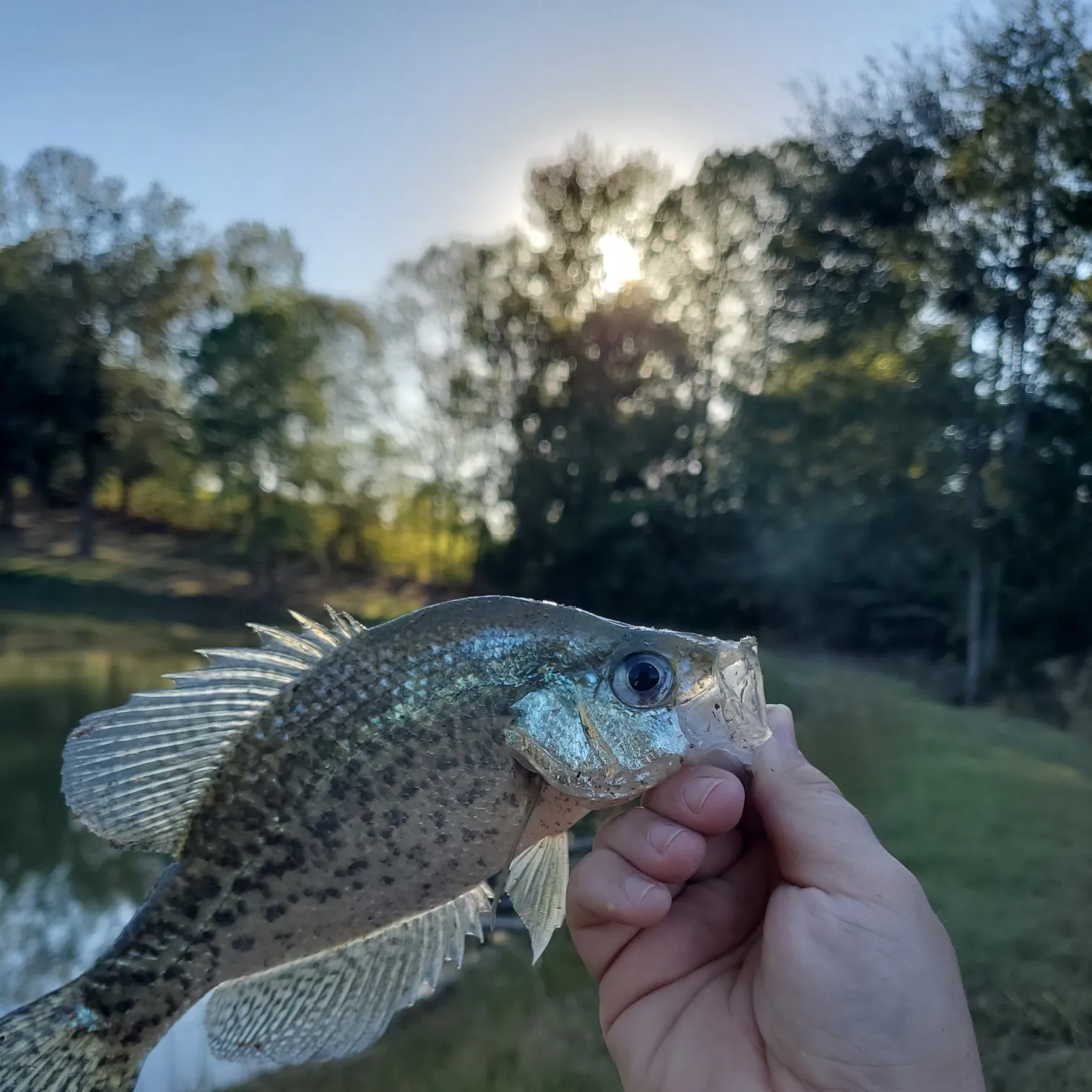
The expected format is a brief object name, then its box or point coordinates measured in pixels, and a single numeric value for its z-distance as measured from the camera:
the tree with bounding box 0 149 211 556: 9.91
